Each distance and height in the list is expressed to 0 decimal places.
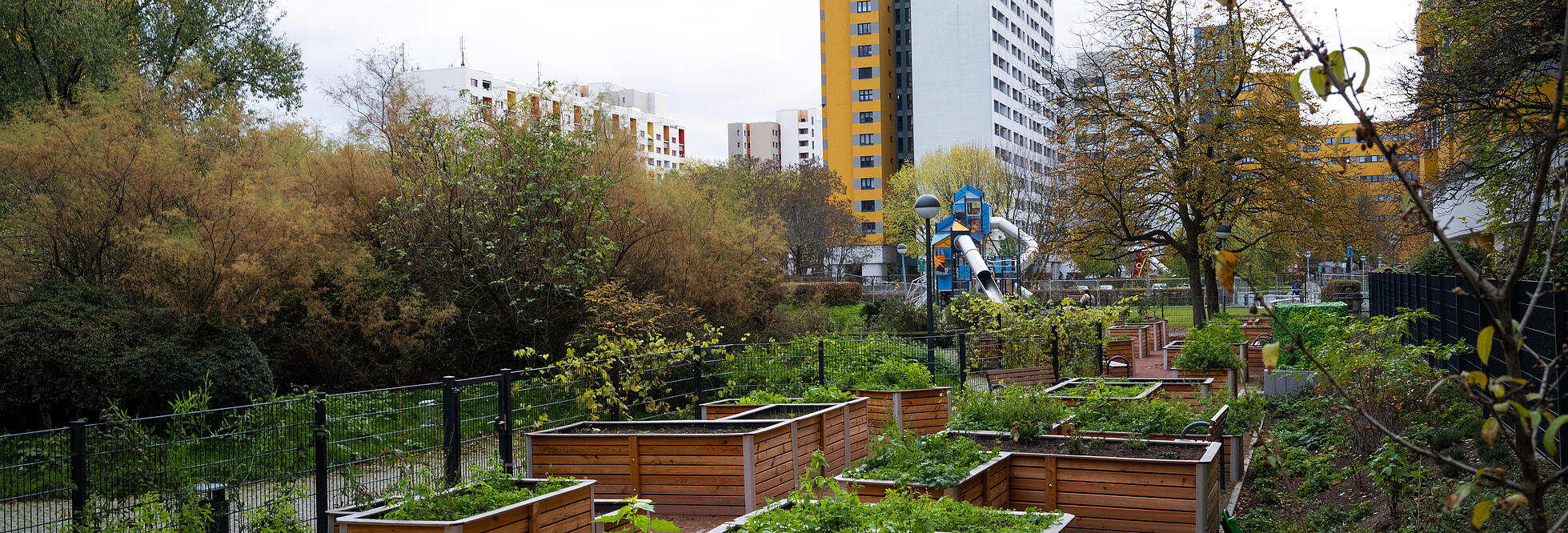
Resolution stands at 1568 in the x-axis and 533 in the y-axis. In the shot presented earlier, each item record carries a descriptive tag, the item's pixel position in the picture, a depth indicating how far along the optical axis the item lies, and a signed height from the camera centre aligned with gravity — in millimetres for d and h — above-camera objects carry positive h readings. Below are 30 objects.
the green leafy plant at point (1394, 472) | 6297 -1270
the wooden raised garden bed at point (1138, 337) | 20953 -1323
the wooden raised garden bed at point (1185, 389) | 10602 -1244
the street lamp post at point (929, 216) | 13625 +826
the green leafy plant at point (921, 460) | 6242 -1155
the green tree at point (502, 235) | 15617 +793
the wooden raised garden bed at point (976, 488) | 6172 -1284
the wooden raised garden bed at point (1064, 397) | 9781 -1196
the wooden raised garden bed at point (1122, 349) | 18578 -1370
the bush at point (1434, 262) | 17928 +64
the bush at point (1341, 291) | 34781 -872
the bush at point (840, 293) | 42406 -566
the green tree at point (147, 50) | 14914 +4143
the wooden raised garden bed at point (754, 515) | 5188 -1271
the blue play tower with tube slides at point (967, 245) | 30922 +967
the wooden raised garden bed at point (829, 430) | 9039 -1379
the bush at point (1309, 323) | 14898 -862
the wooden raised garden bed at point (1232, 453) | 8758 -1643
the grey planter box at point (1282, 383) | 13922 -1551
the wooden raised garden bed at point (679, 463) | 8055 -1425
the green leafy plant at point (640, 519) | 4352 -1054
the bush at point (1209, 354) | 13234 -1064
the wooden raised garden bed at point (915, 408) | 11125 -1415
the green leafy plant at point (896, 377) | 11398 -1100
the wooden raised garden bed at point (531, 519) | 5598 -1301
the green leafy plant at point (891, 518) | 4629 -1108
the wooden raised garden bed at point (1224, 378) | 13234 -1378
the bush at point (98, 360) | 10594 -689
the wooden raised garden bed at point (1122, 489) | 6582 -1414
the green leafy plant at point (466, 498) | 5742 -1225
